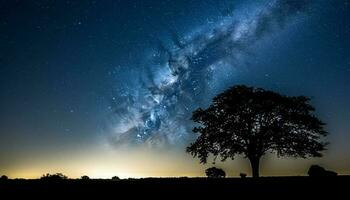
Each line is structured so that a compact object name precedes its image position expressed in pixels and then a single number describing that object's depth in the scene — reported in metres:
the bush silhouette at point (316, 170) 42.30
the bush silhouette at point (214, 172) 62.54
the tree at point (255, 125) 40.53
